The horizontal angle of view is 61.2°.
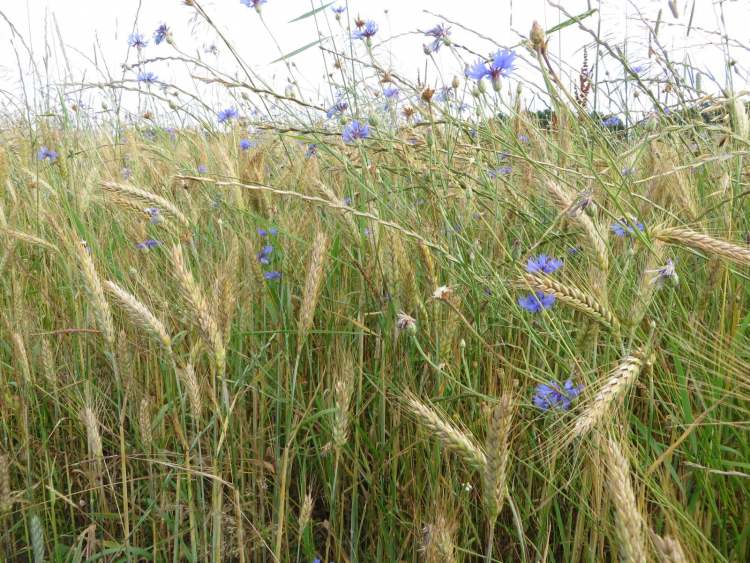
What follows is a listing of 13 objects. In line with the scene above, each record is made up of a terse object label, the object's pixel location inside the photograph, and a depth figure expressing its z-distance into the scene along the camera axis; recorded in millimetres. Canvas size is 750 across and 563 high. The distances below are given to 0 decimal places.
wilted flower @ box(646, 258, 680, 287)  962
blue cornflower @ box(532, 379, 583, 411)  1014
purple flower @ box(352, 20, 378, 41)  1889
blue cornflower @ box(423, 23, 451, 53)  1588
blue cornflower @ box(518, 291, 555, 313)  1087
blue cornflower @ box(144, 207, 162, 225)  1525
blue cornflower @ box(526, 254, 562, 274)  1194
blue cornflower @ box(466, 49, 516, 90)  1313
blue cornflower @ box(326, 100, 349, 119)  1930
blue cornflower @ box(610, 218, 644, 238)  1335
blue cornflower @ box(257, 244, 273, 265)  1760
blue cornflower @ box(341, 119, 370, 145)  1664
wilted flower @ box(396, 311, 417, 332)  1086
